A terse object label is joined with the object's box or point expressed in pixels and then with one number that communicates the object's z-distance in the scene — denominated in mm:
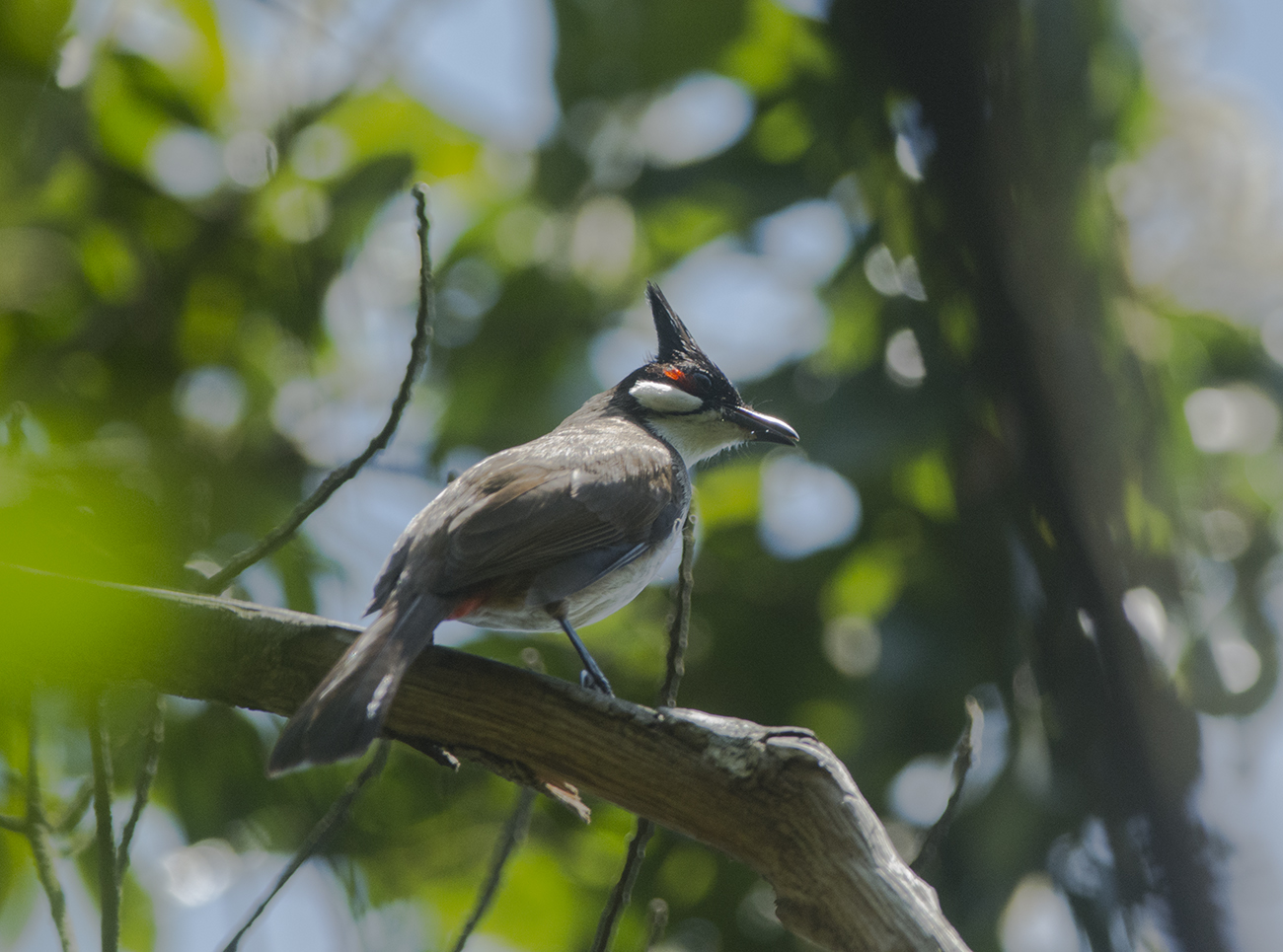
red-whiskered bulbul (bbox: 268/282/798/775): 3914
